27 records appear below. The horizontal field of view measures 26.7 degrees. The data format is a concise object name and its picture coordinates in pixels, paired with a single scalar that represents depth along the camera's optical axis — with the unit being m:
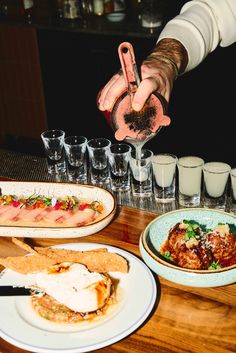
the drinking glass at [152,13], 3.96
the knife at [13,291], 1.40
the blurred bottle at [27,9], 4.61
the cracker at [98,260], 1.45
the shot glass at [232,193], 1.76
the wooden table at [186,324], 1.22
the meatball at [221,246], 1.44
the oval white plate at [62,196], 1.64
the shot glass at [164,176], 1.89
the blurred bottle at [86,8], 4.47
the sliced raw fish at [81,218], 1.78
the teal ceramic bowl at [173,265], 1.34
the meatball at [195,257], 1.41
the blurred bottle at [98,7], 4.42
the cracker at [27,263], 1.46
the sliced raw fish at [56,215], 1.80
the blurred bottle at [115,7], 4.40
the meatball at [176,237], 1.46
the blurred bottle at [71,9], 4.43
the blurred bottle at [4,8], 4.72
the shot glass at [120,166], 1.99
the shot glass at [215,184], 1.79
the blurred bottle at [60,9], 4.51
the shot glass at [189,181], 1.83
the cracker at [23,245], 1.53
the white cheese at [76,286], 1.30
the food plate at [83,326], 1.21
